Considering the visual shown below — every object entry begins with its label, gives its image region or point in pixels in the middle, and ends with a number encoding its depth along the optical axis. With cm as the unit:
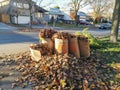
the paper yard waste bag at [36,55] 306
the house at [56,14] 2620
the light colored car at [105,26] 1926
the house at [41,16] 2240
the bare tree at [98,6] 2235
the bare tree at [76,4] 1999
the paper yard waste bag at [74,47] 321
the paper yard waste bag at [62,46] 308
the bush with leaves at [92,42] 463
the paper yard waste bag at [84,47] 338
